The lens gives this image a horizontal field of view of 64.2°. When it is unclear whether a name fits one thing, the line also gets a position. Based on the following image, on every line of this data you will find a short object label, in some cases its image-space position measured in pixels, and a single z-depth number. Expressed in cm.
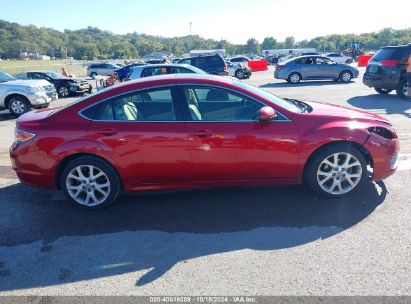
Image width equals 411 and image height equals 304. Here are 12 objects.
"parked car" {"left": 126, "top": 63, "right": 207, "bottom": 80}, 1112
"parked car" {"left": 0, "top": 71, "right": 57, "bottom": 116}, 1125
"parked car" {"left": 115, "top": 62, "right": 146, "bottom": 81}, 1948
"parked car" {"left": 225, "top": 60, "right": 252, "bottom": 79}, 2369
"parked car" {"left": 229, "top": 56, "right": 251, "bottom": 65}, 3481
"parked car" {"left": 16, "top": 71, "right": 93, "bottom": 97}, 1647
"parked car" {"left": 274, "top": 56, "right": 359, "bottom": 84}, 1776
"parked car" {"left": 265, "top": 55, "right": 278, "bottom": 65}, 4798
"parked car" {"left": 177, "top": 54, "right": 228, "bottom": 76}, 1753
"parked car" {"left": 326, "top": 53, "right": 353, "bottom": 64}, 3806
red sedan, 383
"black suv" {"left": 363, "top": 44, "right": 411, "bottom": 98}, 1101
